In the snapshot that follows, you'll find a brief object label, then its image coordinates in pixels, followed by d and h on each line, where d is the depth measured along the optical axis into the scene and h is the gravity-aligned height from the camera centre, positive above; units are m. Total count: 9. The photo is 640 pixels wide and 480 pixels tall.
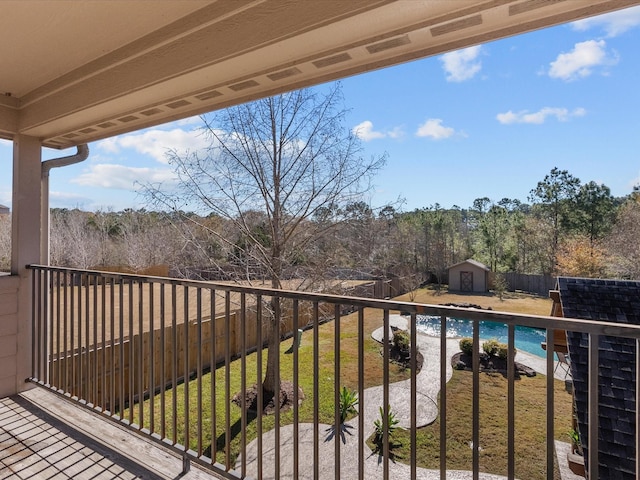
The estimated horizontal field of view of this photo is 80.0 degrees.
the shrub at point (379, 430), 5.82 -3.04
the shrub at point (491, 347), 9.15 -2.55
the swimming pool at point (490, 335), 9.89 -2.66
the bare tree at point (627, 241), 11.52 +0.02
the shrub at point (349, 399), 5.79 -2.54
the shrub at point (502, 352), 8.93 -2.60
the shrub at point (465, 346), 8.33 -2.33
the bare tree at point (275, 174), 7.44 +1.37
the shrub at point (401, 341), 9.29 -2.45
